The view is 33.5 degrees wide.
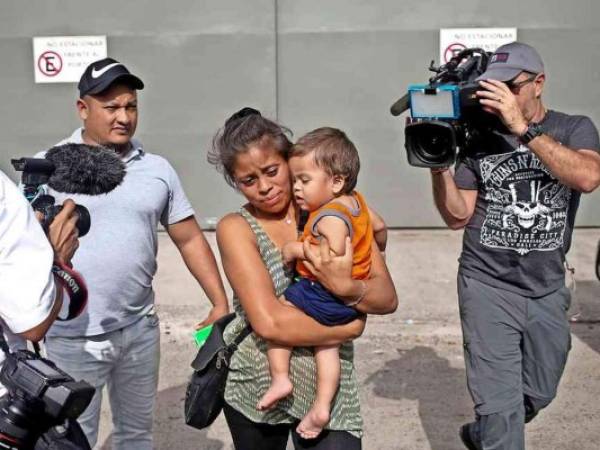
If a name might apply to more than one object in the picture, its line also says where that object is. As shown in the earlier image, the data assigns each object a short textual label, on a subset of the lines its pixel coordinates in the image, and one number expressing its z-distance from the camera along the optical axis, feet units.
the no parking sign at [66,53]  29.68
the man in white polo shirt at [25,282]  8.57
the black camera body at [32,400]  8.42
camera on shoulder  12.67
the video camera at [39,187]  10.80
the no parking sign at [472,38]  29.32
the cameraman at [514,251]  13.48
